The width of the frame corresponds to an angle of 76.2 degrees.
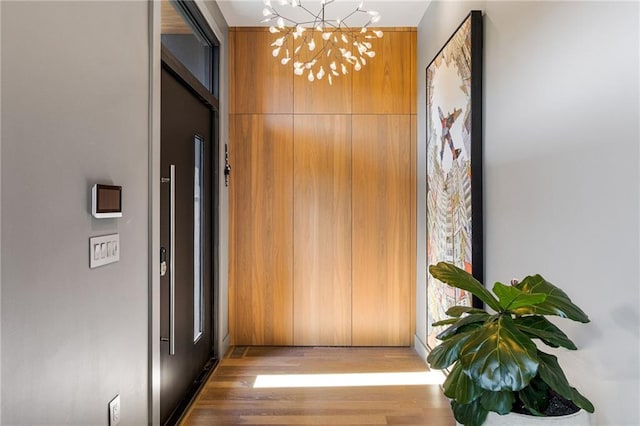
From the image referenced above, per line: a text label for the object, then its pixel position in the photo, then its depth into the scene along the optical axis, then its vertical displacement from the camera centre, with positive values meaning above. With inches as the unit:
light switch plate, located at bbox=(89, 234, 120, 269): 57.9 -5.7
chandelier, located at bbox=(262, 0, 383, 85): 135.1 +56.3
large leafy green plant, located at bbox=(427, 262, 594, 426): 39.9 -14.5
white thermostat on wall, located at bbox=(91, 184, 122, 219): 57.5 +1.5
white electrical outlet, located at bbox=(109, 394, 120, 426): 63.1 -31.2
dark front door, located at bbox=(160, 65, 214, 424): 87.9 -7.8
